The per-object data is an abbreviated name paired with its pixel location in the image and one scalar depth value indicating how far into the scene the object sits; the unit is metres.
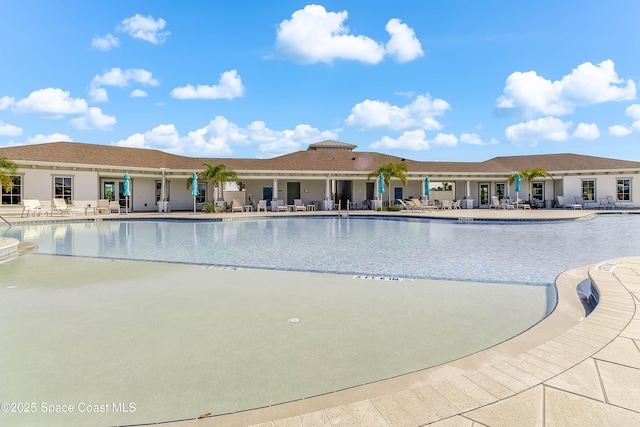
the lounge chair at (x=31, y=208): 18.83
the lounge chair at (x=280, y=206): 24.36
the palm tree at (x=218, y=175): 22.83
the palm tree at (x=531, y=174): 26.49
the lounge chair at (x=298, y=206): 25.11
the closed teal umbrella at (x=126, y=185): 20.84
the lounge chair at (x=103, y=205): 21.59
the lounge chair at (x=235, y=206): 24.16
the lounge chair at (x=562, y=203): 27.10
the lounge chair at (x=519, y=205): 26.19
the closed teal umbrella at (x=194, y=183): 22.17
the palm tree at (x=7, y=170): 14.88
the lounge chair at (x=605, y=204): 25.84
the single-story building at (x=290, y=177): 21.08
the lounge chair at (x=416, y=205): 24.68
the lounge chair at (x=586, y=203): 26.56
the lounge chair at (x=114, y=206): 21.91
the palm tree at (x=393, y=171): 24.39
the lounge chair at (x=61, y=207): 19.70
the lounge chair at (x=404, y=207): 24.50
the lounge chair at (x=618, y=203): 25.88
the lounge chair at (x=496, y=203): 26.48
